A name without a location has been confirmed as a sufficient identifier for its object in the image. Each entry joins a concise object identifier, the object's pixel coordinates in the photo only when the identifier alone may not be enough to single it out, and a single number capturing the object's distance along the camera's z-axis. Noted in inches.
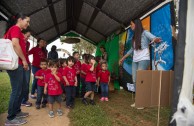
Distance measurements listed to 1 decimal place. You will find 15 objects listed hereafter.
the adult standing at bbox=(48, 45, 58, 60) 192.6
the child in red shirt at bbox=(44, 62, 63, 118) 105.0
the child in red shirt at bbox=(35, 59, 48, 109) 116.5
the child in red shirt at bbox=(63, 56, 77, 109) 117.9
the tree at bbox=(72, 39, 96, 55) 765.7
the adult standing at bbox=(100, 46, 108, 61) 207.6
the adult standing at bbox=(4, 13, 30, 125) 79.5
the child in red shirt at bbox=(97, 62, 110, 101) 142.3
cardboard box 73.3
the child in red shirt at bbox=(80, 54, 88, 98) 140.4
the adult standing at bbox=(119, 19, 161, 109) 111.4
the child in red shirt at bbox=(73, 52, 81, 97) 141.8
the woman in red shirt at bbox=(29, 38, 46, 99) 135.8
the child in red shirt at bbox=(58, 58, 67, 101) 125.0
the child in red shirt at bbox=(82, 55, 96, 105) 127.6
